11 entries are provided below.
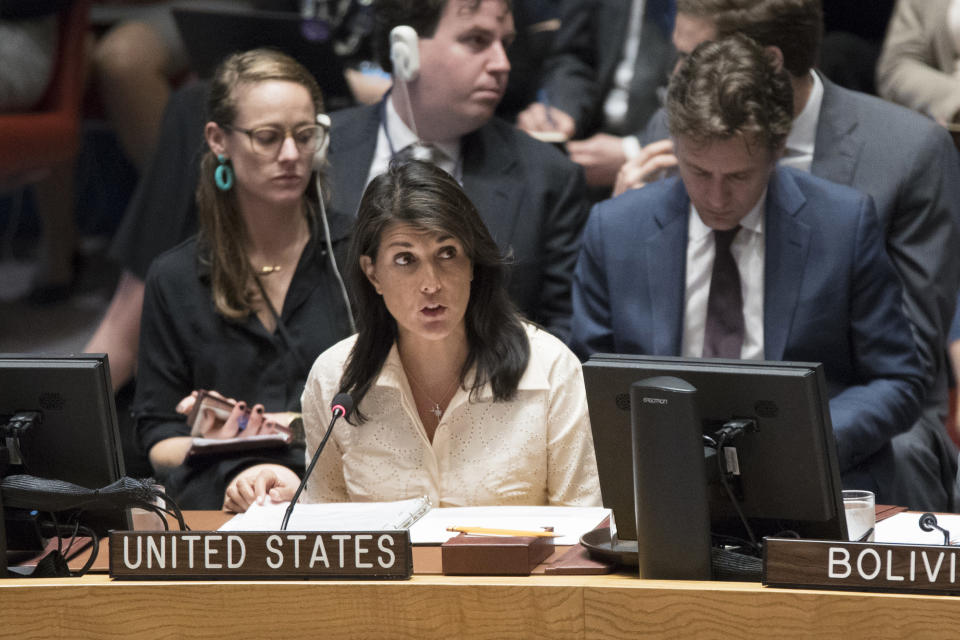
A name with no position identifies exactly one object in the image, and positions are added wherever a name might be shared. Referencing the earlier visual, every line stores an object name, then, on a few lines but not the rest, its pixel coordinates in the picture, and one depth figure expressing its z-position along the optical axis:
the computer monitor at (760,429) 9.02
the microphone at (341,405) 9.33
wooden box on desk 9.11
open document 9.32
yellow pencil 9.22
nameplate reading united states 9.07
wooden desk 8.96
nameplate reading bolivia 8.93
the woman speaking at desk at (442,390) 9.68
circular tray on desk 9.13
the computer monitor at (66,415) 9.20
